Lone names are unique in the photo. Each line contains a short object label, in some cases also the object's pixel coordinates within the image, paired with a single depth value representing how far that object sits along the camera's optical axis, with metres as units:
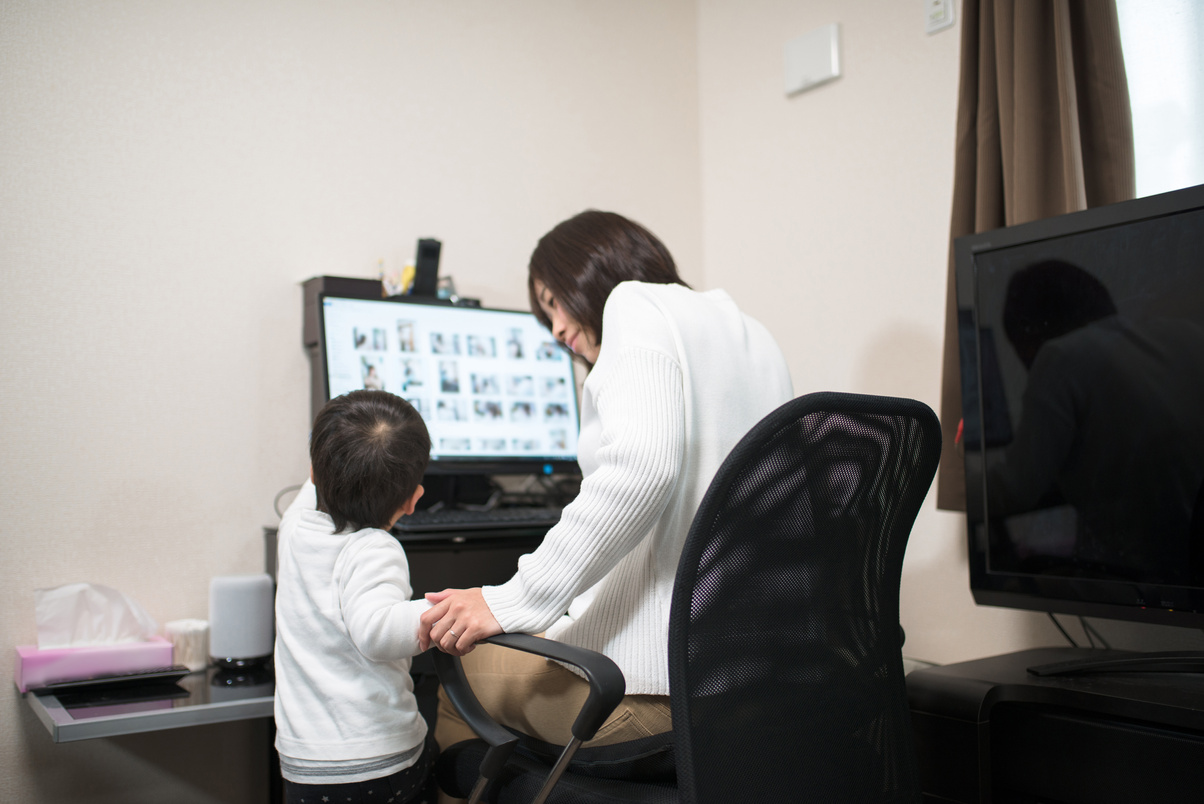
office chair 0.86
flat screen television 1.24
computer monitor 1.85
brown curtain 1.65
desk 1.60
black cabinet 1.13
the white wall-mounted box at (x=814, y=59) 2.28
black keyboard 1.59
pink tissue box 1.51
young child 1.17
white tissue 1.55
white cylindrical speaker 1.61
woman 1.03
